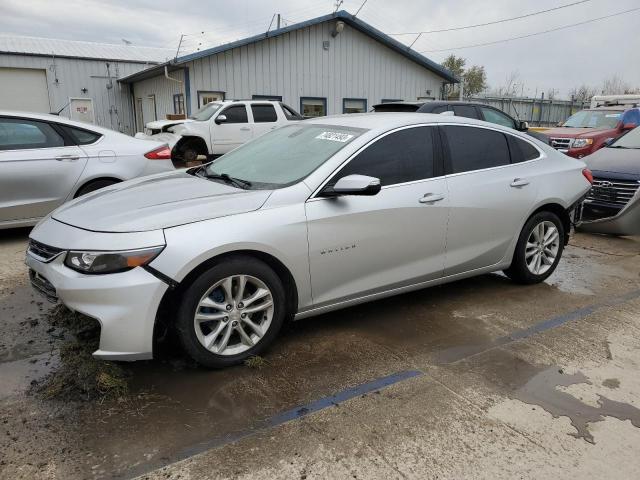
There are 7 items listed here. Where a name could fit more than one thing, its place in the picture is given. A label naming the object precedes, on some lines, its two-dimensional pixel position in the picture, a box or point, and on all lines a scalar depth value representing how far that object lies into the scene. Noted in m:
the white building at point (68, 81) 21.70
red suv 11.16
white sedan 5.73
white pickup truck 12.91
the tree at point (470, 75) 47.50
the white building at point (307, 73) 16.86
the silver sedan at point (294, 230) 2.88
